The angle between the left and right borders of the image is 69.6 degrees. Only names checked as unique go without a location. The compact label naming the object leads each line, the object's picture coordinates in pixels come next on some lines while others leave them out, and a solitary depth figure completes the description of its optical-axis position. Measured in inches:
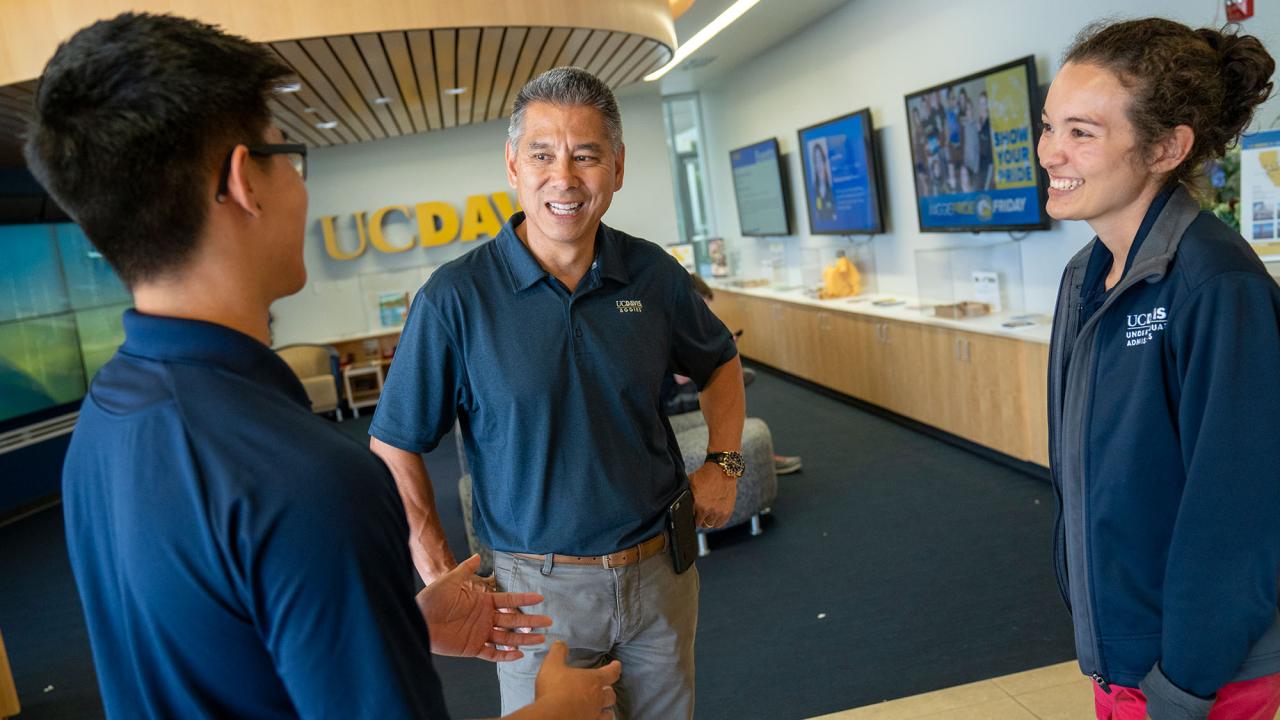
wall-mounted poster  154.4
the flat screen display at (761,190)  403.9
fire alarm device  165.2
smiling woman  54.7
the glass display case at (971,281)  247.8
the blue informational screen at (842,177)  319.9
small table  406.6
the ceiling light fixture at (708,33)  310.4
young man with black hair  31.9
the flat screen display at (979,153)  227.1
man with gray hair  73.9
